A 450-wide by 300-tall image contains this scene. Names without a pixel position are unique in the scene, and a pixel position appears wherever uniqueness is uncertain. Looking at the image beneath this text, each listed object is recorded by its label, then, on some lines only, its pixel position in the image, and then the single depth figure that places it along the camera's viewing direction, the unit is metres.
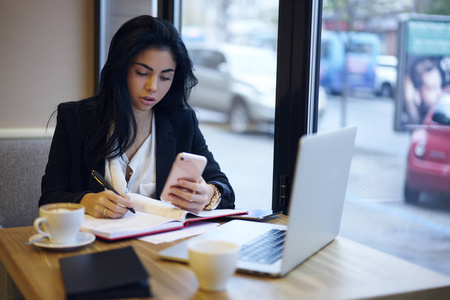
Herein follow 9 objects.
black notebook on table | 0.92
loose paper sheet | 1.28
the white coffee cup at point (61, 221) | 1.17
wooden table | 0.96
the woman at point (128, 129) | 1.70
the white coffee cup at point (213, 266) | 0.94
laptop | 1.00
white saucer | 1.18
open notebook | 1.29
